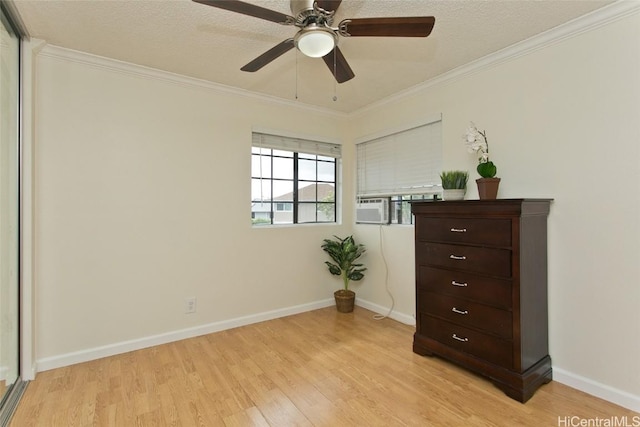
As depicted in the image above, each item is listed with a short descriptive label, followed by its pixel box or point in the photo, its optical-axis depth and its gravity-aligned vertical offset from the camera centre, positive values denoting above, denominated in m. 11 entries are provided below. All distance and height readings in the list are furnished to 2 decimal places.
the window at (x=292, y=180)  3.36 +0.37
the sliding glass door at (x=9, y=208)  1.89 +0.03
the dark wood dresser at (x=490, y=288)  1.95 -0.51
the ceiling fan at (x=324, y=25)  1.50 +0.93
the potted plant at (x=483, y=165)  2.24 +0.35
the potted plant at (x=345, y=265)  3.52 -0.59
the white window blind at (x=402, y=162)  2.98 +0.53
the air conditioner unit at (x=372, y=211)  3.42 +0.02
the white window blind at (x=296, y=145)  3.32 +0.76
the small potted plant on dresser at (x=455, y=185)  2.52 +0.22
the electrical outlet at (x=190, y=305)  2.89 -0.84
